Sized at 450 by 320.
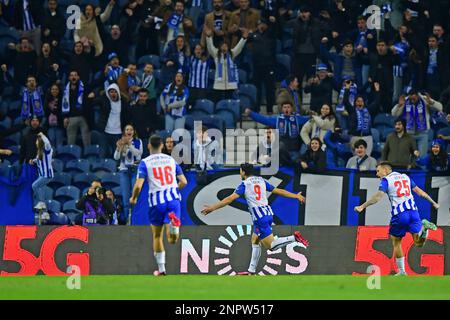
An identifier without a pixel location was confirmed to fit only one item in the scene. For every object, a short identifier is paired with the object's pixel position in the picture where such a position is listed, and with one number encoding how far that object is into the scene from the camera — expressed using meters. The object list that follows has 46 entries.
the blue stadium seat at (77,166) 25.91
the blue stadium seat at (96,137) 26.12
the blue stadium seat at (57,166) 25.92
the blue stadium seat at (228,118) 25.56
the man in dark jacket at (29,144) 25.33
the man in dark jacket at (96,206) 23.11
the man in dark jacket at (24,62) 26.88
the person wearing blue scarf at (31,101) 26.34
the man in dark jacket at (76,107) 25.97
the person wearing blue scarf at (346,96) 25.41
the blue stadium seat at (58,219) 24.81
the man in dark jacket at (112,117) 25.81
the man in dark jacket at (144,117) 25.53
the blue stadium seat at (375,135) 25.36
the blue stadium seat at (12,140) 26.74
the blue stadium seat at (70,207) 25.30
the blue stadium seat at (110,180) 25.23
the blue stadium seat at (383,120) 25.64
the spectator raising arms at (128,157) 24.81
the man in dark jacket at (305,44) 25.94
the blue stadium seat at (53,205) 25.11
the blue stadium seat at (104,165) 25.58
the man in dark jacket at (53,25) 27.20
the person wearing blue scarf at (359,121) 25.11
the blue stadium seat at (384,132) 25.50
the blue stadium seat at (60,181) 25.91
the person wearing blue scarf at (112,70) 26.22
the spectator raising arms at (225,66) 25.94
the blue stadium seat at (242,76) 26.47
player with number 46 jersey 16.77
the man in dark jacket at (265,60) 25.86
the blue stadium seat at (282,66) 26.45
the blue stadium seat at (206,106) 25.92
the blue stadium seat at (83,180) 25.81
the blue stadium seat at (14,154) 26.34
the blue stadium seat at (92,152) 26.05
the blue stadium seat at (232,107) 25.86
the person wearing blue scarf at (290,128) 24.88
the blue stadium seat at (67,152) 26.11
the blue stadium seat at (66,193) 25.61
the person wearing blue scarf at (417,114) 25.17
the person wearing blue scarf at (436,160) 24.25
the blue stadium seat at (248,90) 26.27
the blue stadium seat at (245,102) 26.11
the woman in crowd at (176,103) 25.50
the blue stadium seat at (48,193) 25.42
